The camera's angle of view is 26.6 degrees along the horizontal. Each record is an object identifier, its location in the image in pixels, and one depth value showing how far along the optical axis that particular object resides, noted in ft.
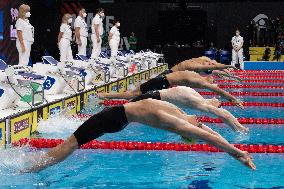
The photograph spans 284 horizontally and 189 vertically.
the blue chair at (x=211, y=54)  74.49
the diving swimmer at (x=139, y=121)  13.65
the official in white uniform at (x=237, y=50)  71.26
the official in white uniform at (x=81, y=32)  43.70
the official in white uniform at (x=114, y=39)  52.29
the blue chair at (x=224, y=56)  75.68
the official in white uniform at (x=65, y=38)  38.61
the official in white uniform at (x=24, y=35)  32.07
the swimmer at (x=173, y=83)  23.91
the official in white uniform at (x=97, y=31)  46.42
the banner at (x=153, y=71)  58.82
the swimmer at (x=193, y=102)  19.47
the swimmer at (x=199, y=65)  28.32
